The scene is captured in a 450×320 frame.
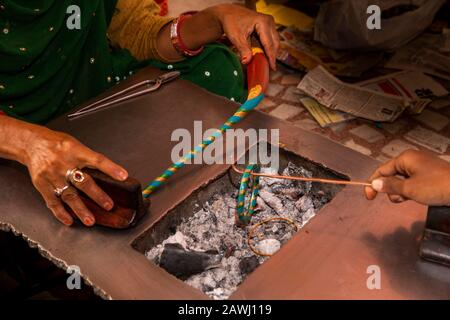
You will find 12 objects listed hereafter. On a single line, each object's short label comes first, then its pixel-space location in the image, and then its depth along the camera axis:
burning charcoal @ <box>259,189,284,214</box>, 1.37
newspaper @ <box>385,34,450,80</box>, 2.82
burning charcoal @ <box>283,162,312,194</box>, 1.35
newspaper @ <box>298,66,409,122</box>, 2.53
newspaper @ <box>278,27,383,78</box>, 2.84
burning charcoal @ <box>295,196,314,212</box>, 1.36
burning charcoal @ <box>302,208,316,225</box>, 1.34
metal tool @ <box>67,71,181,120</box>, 1.47
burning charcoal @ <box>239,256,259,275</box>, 1.22
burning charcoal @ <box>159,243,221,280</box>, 1.17
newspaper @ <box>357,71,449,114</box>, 2.59
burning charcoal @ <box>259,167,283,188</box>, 1.39
